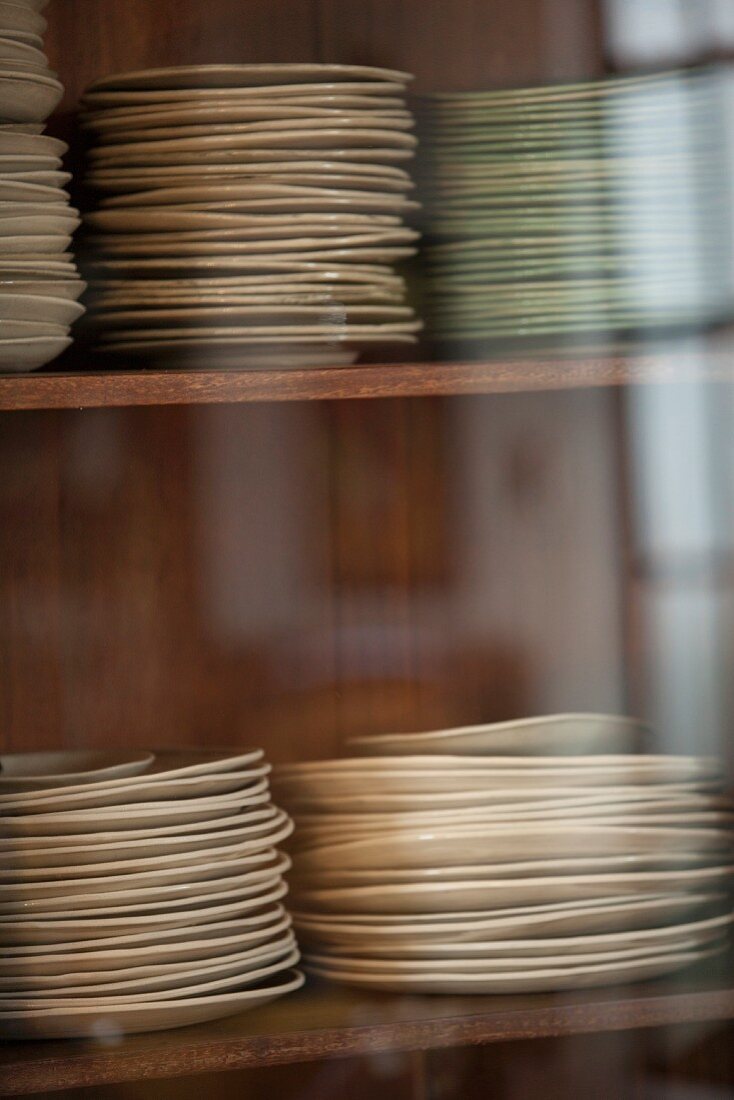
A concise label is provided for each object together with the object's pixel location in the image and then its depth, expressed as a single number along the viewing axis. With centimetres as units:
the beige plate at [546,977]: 207
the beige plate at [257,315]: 206
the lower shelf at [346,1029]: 200
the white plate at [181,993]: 200
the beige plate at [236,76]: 207
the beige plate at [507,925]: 207
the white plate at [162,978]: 200
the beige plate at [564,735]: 211
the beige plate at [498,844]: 208
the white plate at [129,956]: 201
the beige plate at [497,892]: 208
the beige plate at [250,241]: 206
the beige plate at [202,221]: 206
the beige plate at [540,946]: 207
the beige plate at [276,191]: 207
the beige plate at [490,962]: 206
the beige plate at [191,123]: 207
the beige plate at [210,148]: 207
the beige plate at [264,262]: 206
